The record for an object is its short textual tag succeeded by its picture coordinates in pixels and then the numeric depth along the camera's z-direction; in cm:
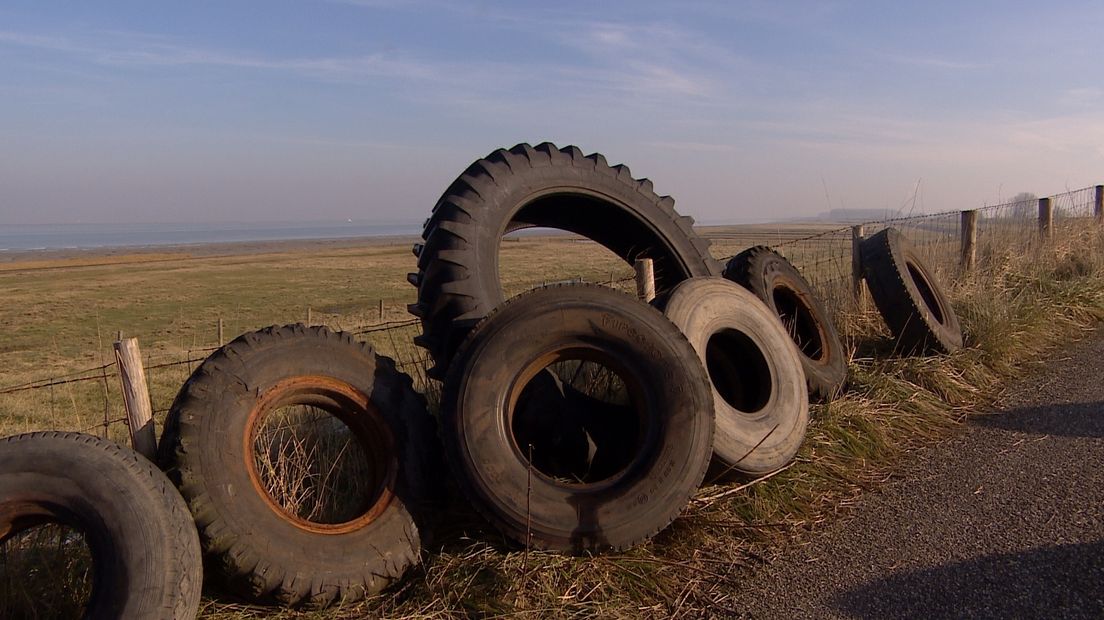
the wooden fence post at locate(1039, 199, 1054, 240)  1227
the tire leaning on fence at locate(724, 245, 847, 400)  664
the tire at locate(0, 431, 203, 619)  339
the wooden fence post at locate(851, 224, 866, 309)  854
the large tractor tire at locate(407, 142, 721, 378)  526
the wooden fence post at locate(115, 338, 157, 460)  435
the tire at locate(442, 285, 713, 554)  409
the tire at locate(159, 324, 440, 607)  381
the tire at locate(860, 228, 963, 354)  742
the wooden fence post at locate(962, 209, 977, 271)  1034
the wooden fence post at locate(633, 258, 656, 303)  612
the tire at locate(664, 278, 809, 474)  493
